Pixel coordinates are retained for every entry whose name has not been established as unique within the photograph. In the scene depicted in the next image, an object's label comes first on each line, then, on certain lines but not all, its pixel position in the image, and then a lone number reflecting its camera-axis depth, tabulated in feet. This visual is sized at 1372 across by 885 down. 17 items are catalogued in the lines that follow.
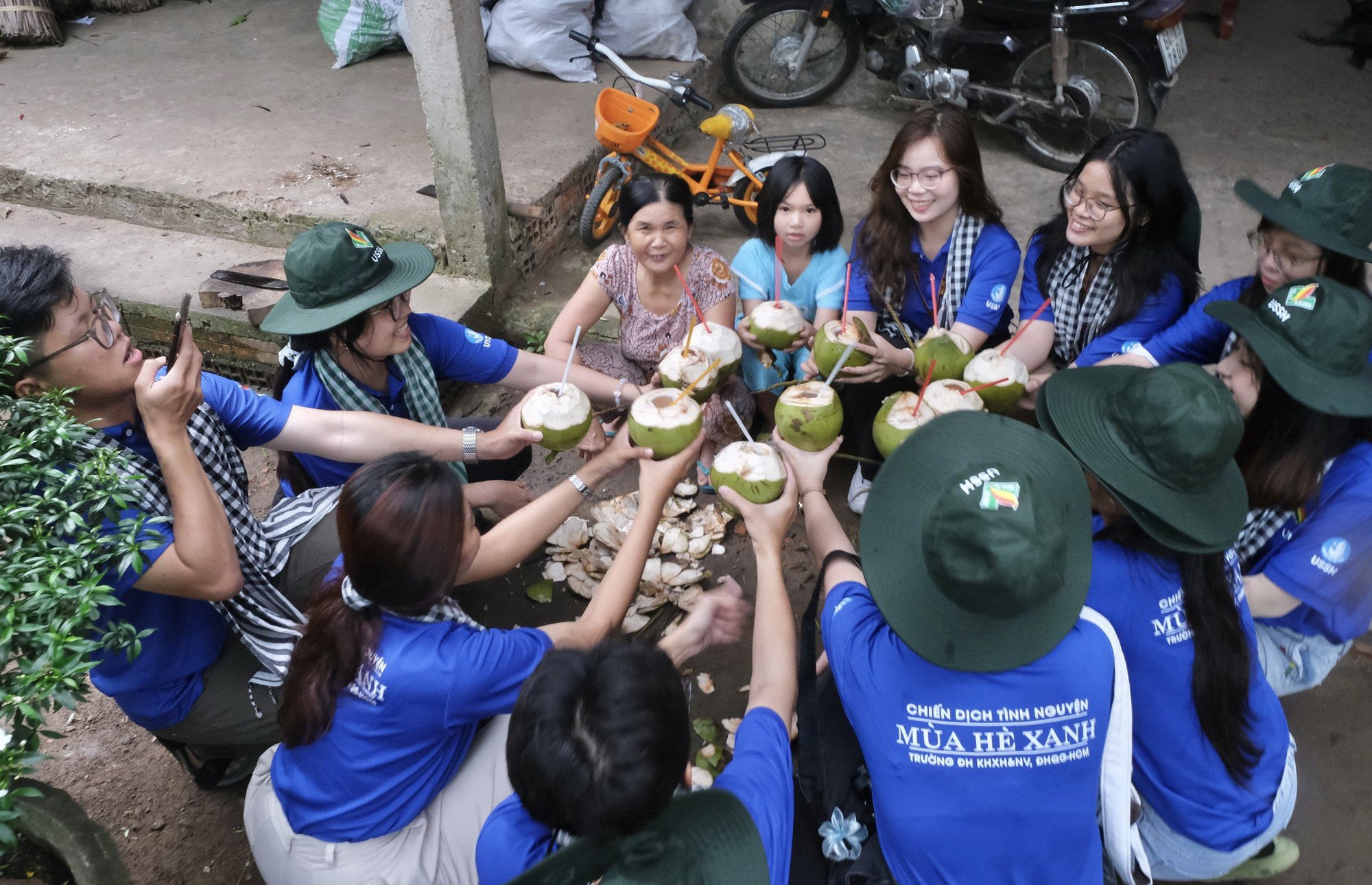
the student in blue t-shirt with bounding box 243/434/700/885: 5.50
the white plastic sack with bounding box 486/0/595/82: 17.67
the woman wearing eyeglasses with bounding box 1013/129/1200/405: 8.78
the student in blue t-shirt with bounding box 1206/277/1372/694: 6.66
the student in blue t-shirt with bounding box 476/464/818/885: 4.10
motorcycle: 16.35
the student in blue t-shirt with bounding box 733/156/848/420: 10.18
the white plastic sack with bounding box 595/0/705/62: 18.60
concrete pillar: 11.84
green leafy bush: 4.65
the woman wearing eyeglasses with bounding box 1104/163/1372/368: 7.73
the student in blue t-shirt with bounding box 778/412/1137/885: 4.67
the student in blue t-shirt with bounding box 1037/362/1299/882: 5.25
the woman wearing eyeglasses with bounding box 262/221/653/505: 7.80
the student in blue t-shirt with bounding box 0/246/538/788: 6.20
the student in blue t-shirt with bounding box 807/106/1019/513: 9.60
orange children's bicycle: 15.17
